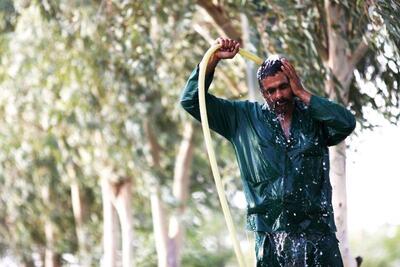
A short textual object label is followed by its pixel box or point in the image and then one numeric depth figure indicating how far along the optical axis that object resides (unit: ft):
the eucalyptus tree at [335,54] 33.37
